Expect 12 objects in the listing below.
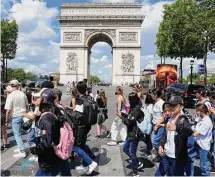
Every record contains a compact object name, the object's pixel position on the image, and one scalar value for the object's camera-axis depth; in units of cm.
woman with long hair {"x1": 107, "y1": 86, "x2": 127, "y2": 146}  482
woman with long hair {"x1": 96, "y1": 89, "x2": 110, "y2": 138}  567
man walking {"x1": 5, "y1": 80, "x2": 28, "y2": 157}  433
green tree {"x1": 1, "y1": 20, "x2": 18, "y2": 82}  2945
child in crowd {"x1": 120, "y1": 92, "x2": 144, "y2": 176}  343
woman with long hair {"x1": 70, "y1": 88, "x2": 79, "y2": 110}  402
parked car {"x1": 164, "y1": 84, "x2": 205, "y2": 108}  1132
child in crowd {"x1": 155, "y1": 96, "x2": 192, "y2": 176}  249
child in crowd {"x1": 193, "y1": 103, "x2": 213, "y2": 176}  309
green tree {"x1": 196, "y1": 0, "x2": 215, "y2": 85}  1433
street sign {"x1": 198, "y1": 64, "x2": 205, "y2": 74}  1572
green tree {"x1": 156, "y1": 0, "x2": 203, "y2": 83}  1677
